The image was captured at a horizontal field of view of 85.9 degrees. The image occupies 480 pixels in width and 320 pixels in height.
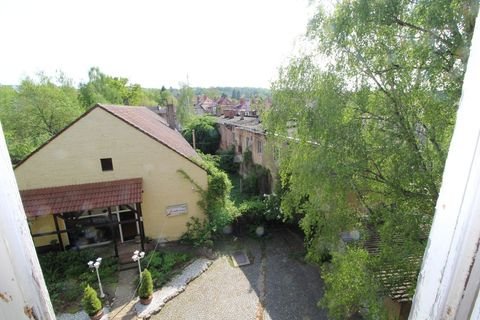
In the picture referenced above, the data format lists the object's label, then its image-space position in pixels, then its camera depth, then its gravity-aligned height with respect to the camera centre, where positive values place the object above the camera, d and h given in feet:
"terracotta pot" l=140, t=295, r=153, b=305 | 25.51 -20.36
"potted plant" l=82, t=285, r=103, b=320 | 22.33 -18.33
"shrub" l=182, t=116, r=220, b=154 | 86.69 -15.59
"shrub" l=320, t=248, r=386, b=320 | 13.19 -10.15
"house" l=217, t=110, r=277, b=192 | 54.00 -12.94
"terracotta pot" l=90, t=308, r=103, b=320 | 22.84 -19.58
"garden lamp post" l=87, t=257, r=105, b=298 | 24.66 -19.05
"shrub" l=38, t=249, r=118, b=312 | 26.35 -20.43
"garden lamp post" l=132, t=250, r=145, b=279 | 25.70 -16.58
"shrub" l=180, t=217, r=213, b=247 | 35.65 -20.04
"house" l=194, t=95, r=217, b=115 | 155.27 -12.33
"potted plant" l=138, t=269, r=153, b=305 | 25.13 -19.01
